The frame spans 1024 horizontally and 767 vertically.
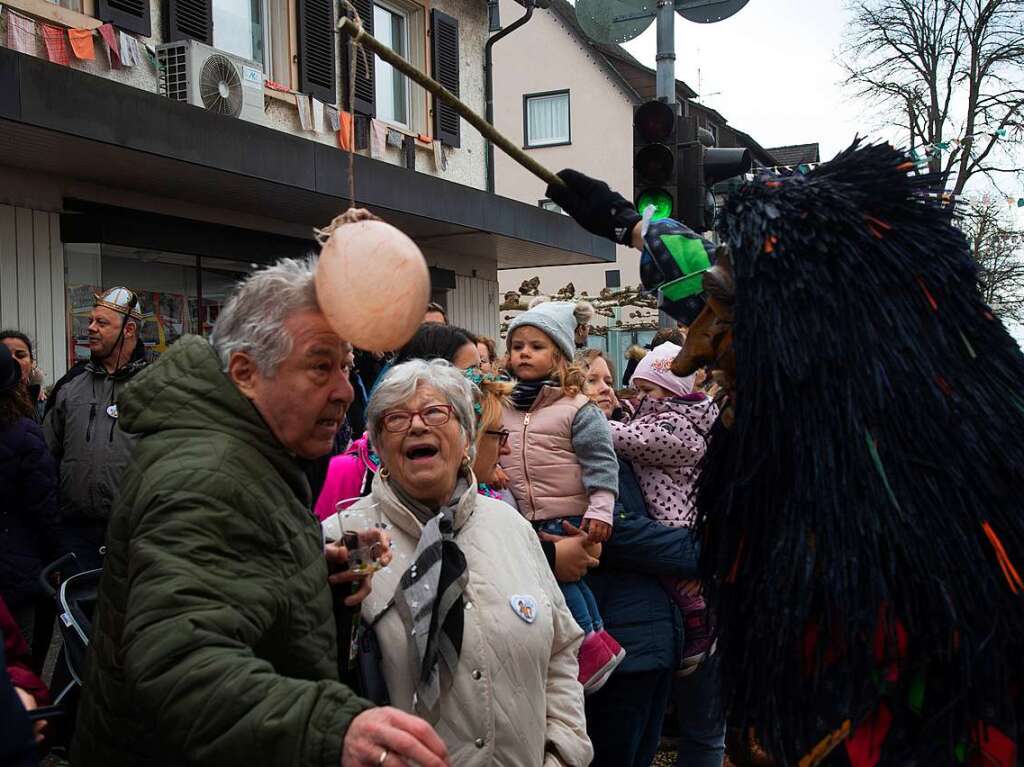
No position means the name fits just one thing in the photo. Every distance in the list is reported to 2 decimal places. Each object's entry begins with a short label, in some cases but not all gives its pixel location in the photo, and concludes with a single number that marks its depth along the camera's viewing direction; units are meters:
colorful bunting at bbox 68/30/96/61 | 7.64
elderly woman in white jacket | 2.40
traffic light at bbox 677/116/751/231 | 6.61
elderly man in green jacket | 1.49
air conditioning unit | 8.55
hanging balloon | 1.72
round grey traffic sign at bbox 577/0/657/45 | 7.09
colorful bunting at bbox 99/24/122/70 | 7.91
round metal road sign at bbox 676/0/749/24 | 6.93
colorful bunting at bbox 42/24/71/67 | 7.47
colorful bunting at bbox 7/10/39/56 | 7.16
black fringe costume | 1.66
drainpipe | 13.16
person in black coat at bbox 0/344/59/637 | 4.57
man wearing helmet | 4.87
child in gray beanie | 3.58
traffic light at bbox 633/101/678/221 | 6.52
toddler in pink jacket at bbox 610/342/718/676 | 3.81
